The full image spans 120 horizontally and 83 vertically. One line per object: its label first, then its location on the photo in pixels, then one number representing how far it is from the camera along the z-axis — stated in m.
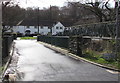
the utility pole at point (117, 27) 13.38
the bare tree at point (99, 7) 29.94
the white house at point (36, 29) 101.34
